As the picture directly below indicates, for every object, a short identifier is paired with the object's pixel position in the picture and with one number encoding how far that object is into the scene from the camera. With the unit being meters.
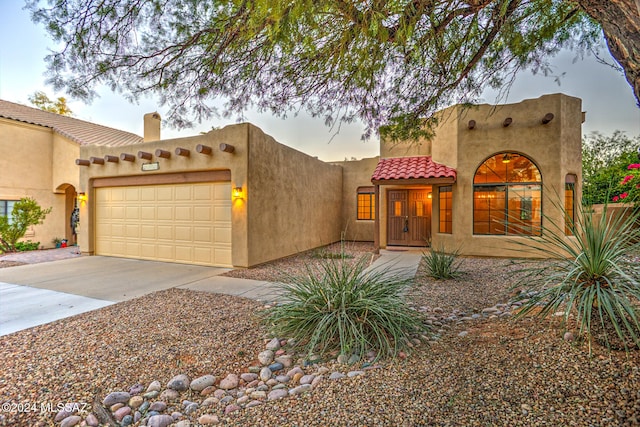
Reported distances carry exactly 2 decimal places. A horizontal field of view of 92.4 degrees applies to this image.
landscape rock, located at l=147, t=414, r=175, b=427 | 2.11
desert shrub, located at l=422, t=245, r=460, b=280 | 5.92
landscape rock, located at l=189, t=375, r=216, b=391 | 2.51
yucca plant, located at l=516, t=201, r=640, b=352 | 2.32
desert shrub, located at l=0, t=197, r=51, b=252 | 10.83
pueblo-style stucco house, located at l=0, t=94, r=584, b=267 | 8.04
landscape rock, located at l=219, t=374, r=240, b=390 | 2.52
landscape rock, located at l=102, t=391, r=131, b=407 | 2.35
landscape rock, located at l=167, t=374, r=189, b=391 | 2.50
